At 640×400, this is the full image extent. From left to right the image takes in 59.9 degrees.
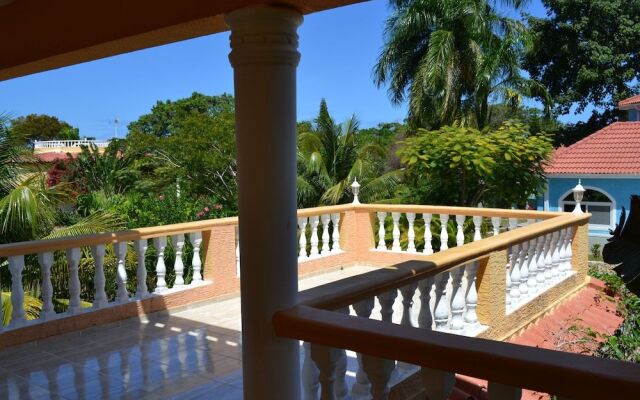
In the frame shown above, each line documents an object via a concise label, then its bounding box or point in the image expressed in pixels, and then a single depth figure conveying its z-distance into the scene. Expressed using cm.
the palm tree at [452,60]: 1738
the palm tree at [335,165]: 1514
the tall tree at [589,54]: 2602
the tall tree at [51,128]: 3765
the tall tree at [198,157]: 1434
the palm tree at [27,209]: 680
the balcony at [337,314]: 179
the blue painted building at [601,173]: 1797
